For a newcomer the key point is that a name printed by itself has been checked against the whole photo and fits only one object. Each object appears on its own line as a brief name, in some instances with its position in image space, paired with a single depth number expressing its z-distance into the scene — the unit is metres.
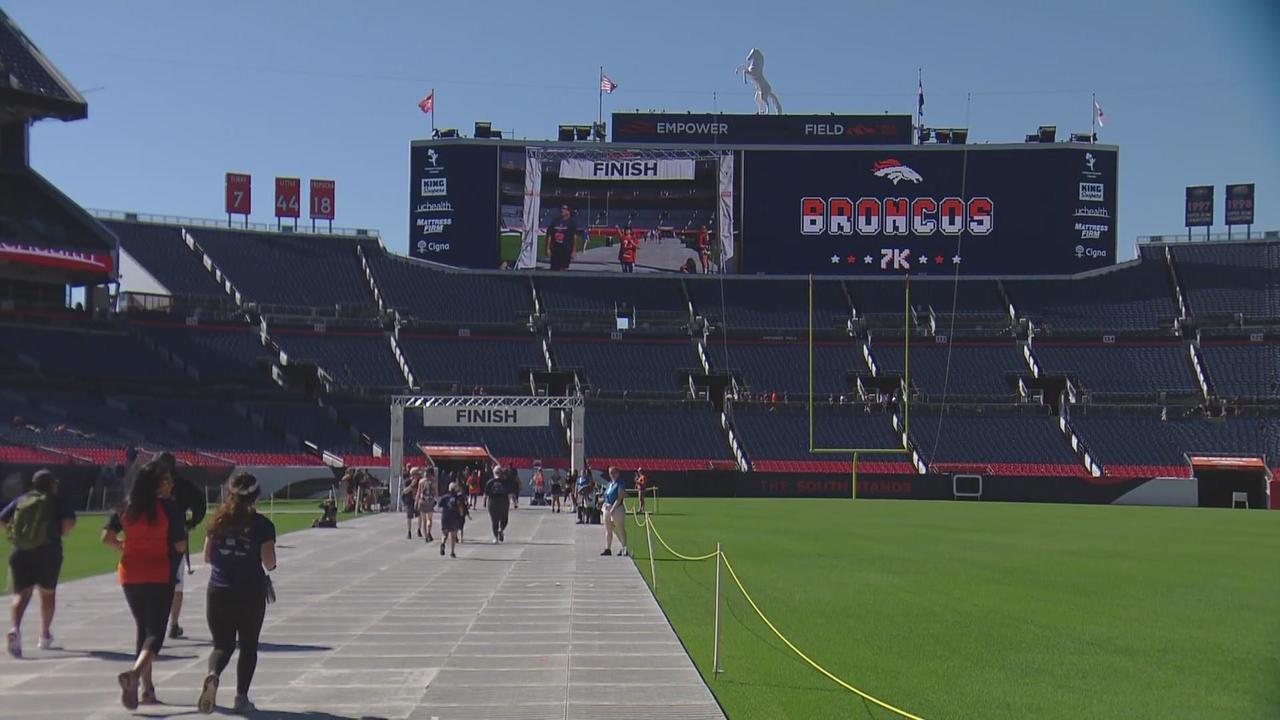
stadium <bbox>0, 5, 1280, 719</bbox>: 52.62
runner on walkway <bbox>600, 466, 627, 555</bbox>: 25.75
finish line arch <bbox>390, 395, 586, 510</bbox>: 46.34
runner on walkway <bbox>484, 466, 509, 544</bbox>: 29.82
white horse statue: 78.25
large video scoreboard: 72.62
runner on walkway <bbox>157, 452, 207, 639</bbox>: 12.42
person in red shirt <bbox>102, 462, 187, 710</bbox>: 10.45
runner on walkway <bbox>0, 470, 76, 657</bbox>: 12.94
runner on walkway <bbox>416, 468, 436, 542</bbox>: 30.30
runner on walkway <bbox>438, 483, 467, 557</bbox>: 25.66
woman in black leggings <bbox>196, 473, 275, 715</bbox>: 9.98
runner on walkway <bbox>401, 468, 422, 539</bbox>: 31.83
